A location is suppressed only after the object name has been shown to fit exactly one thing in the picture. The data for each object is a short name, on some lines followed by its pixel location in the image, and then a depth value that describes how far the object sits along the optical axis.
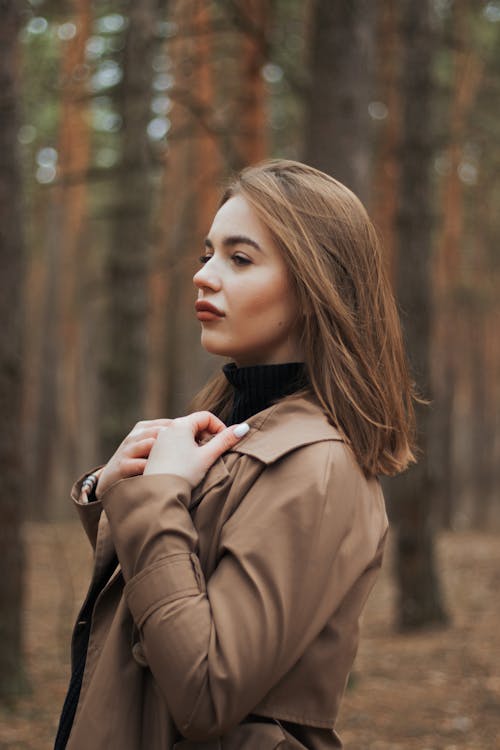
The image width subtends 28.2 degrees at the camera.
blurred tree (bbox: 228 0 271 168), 13.21
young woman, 1.87
